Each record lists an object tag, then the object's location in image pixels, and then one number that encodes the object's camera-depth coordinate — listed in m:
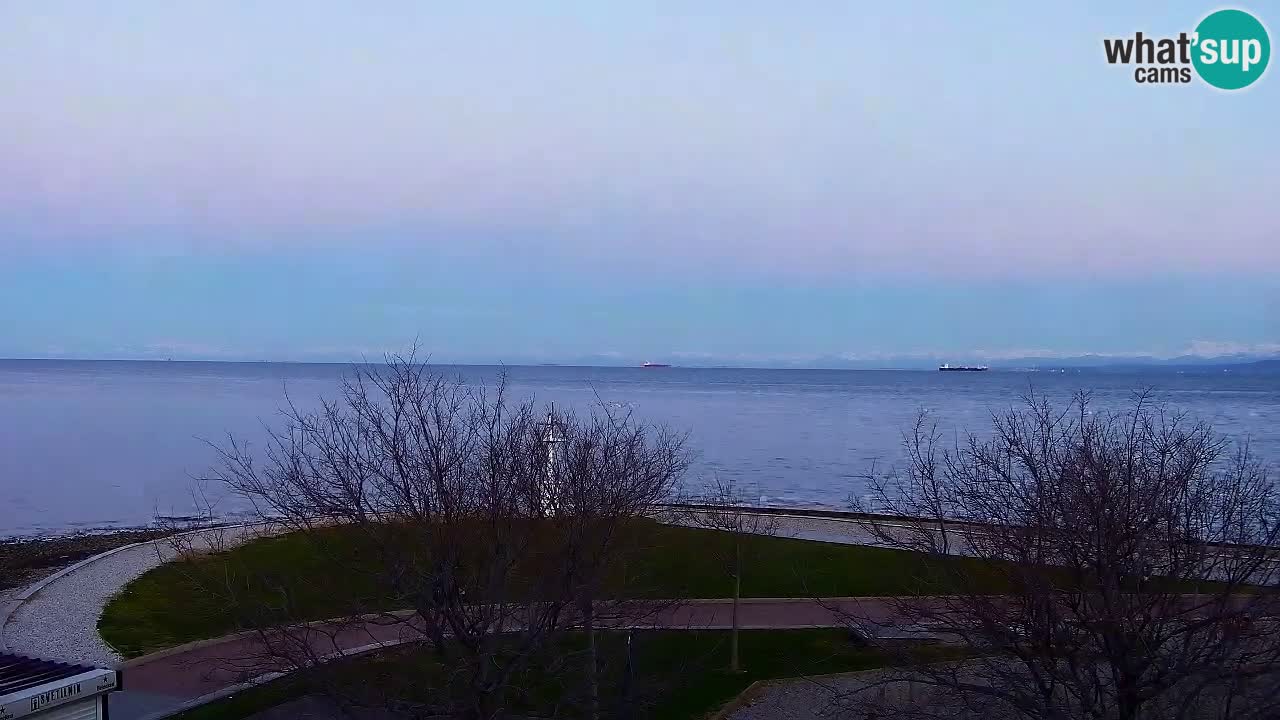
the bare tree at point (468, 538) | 10.66
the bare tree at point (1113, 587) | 9.30
